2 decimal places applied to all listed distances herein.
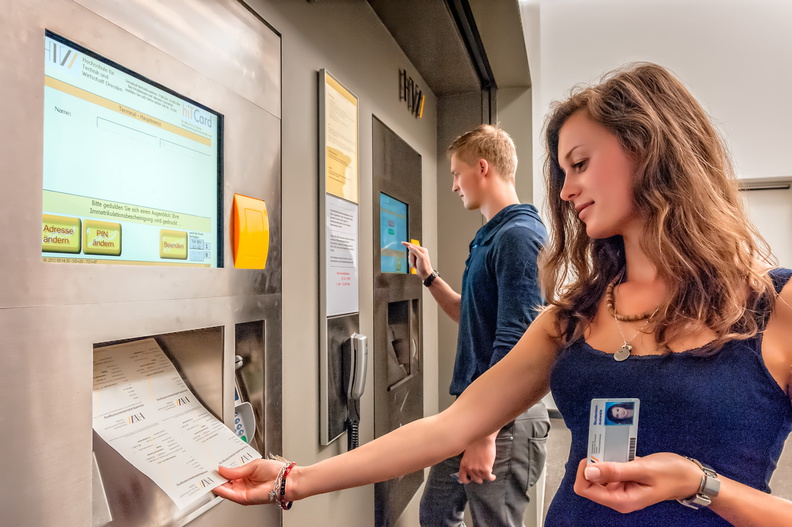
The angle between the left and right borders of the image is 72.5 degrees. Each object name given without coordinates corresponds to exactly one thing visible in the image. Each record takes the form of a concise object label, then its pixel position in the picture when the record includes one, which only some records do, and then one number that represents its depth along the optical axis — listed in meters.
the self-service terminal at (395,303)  1.96
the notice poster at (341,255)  1.52
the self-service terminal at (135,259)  0.67
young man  1.56
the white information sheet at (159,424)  0.80
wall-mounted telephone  1.60
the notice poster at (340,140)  1.52
